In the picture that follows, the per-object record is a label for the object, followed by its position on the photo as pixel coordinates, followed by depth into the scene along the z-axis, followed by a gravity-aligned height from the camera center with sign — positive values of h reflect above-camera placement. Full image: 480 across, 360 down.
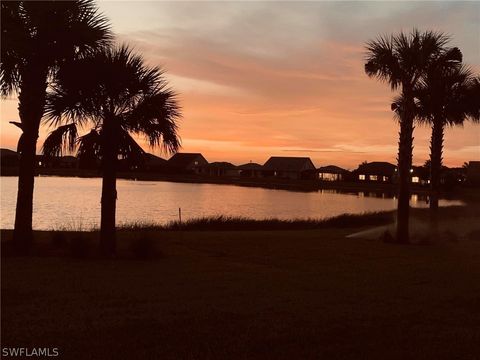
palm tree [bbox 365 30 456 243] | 18.23 +4.31
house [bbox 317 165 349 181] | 142.00 +5.02
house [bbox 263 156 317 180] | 137.88 +5.79
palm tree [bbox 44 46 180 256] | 13.32 +1.90
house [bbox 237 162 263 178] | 149.50 +5.35
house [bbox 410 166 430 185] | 106.25 +4.30
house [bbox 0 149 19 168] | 112.75 +3.91
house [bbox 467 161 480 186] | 104.01 +5.42
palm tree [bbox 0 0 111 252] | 13.31 +3.23
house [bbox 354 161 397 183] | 123.12 +4.98
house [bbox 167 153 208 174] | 155.75 +7.28
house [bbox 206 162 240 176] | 163.50 +5.54
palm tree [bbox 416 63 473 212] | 25.80 +4.62
